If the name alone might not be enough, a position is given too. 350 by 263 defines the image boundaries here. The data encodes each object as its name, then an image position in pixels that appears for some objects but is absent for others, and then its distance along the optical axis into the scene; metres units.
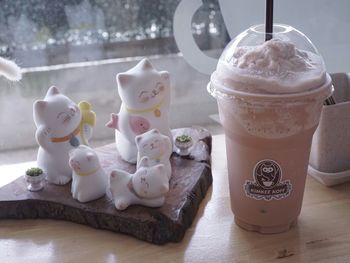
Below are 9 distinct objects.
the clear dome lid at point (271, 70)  0.68
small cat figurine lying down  0.77
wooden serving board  0.76
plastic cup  0.69
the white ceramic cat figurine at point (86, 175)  0.79
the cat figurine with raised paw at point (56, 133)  0.82
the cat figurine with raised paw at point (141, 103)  0.84
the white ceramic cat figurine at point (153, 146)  0.79
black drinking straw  0.76
